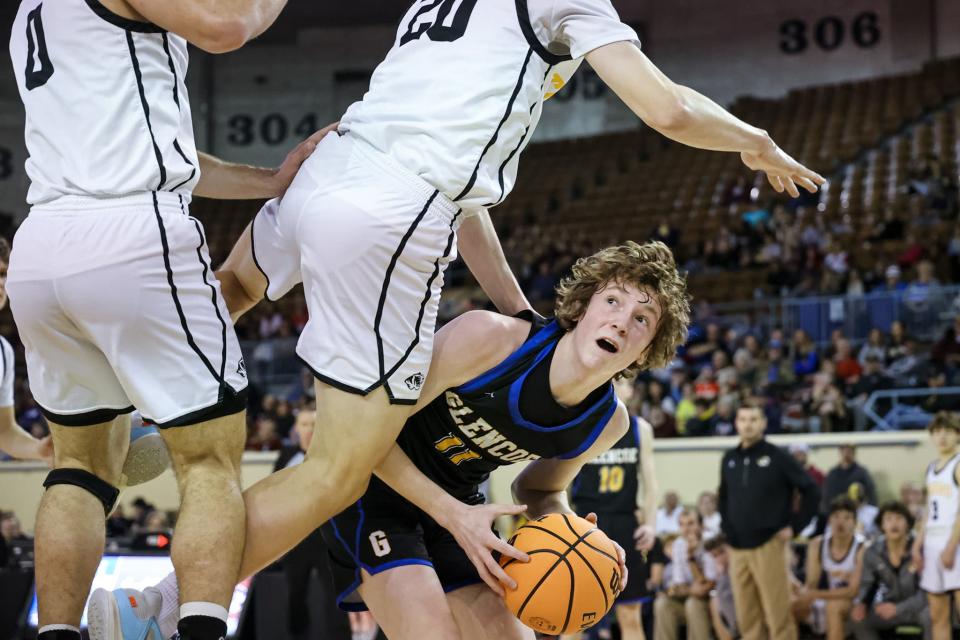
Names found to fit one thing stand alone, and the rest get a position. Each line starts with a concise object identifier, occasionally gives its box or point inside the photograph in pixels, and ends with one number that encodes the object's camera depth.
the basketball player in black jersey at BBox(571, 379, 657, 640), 9.07
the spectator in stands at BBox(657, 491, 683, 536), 11.62
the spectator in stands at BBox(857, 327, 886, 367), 13.61
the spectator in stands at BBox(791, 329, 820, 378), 14.17
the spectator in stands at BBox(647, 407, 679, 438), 13.84
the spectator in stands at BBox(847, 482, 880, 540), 10.76
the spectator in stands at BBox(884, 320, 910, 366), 13.52
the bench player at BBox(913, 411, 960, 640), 9.16
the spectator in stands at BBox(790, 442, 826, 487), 11.57
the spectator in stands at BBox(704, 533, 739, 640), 10.45
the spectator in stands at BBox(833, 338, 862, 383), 13.68
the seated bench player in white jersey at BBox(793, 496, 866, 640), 9.87
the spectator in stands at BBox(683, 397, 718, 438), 13.32
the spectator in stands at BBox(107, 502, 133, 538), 11.85
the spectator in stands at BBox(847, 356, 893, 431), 13.06
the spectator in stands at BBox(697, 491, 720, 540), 11.45
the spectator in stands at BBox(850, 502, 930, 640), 9.66
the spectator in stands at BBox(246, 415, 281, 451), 15.30
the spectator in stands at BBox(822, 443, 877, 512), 11.26
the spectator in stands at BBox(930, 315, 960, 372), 13.16
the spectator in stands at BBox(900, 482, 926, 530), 10.77
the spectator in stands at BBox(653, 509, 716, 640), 10.65
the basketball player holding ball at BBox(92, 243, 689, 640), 4.05
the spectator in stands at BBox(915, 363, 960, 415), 12.66
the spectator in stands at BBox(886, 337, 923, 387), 13.15
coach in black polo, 9.69
